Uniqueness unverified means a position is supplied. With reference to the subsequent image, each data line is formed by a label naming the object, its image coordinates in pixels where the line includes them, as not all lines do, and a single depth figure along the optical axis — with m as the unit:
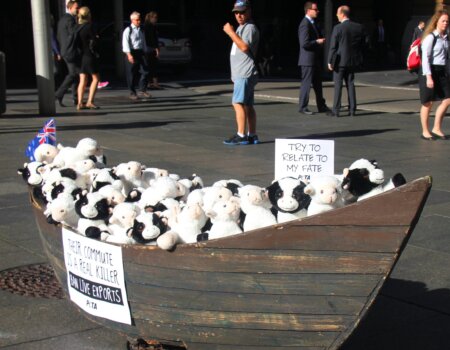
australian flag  5.10
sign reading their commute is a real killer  3.60
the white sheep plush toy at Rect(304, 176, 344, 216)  3.42
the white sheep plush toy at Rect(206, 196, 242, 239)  3.58
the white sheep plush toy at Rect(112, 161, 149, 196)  4.35
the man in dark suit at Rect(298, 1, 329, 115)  13.73
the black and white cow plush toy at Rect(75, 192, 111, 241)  3.90
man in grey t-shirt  10.27
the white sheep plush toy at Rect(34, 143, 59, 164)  4.78
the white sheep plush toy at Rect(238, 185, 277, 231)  3.58
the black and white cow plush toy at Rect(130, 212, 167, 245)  3.57
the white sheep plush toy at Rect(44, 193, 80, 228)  3.92
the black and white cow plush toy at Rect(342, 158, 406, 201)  3.63
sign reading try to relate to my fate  4.72
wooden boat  3.02
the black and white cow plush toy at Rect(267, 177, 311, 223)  3.54
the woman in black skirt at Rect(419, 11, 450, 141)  10.76
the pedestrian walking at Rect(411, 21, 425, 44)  21.20
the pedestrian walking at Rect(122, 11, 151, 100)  16.12
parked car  24.86
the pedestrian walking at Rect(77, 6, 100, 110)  14.50
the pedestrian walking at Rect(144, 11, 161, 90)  18.42
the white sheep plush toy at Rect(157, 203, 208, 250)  3.57
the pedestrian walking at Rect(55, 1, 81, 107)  14.50
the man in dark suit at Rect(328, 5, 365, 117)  13.55
